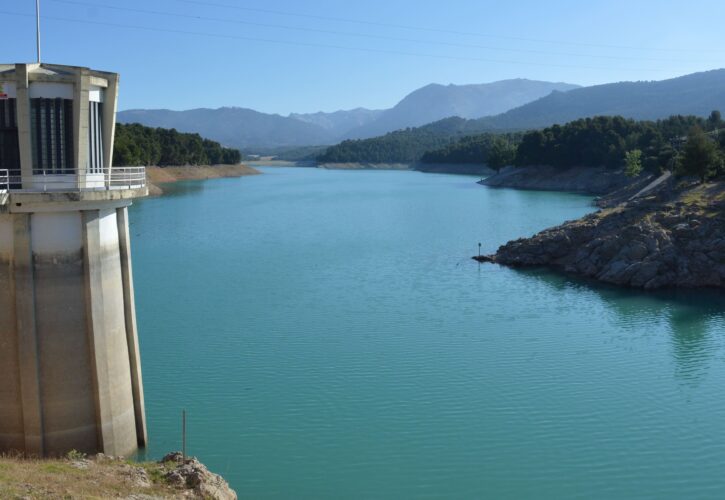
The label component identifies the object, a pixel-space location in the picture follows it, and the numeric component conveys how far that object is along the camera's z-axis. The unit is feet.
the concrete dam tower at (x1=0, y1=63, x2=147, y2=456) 51.67
